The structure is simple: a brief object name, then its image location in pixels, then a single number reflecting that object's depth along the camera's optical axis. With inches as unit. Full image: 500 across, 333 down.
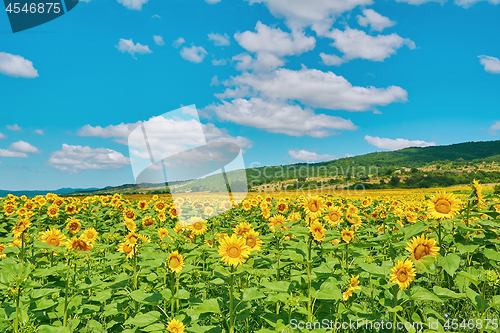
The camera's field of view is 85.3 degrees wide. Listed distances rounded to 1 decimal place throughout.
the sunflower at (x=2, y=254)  182.3
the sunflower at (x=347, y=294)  129.0
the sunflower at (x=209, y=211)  290.0
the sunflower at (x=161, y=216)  251.0
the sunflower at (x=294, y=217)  236.8
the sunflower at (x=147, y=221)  283.3
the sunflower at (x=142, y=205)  395.4
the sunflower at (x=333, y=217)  201.8
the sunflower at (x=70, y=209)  376.5
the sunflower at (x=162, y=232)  176.9
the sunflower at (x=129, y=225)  202.1
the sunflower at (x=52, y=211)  356.2
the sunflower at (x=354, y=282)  133.9
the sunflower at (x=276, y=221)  212.3
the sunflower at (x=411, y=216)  245.8
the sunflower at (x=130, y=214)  268.9
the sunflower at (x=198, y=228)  210.8
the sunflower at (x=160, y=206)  331.3
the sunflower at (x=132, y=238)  159.3
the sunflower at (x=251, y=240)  147.7
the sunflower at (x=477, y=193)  145.4
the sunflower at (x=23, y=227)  184.7
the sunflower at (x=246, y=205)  389.4
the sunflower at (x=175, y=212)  274.2
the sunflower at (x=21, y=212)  347.1
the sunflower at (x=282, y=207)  334.0
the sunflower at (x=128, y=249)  157.5
